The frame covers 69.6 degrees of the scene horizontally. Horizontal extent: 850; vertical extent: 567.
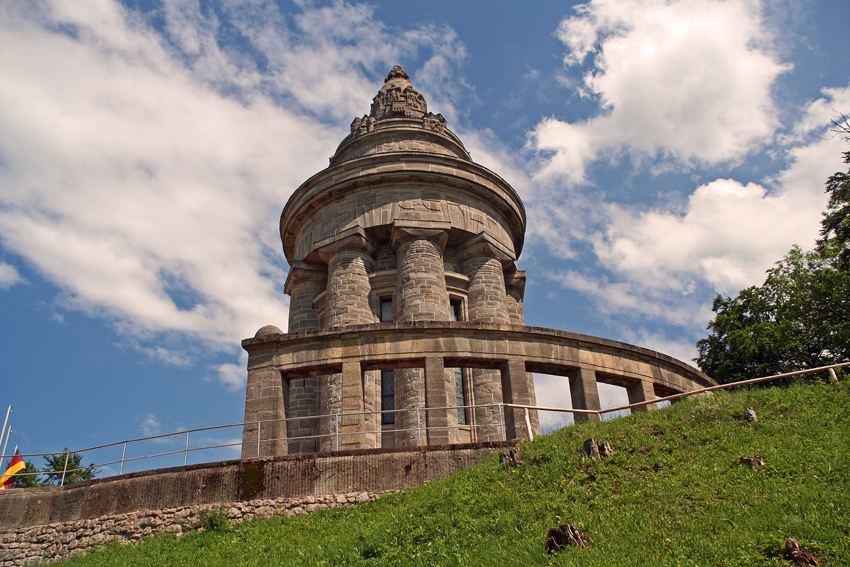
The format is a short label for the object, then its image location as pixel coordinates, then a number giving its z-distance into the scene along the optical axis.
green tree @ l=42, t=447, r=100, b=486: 26.46
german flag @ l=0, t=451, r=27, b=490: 15.66
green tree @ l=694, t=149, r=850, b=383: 23.92
